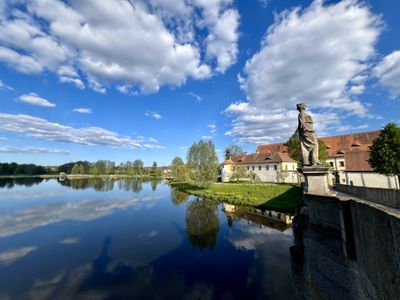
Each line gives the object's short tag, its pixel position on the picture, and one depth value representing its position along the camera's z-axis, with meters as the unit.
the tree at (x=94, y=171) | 142.38
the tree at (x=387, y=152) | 21.05
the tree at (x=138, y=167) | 148.82
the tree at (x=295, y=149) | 37.50
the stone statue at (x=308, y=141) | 8.00
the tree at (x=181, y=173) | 68.46
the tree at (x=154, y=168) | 150.75
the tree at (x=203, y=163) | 47.97
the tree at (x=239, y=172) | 56.84
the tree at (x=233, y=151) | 92.19
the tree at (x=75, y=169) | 149.88
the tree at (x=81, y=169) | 148.75
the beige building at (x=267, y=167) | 50.06
